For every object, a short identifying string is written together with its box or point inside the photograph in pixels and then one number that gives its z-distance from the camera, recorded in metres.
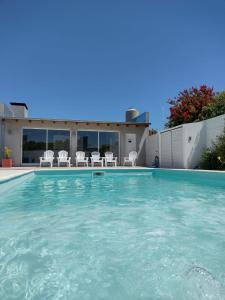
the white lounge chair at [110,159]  12.50
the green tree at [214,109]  10.79
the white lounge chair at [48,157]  11.48
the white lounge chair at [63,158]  11.73
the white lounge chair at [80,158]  12.11
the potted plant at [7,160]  10.62
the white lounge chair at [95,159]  12.24
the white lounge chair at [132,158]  12.70
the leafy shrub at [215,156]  8.29
